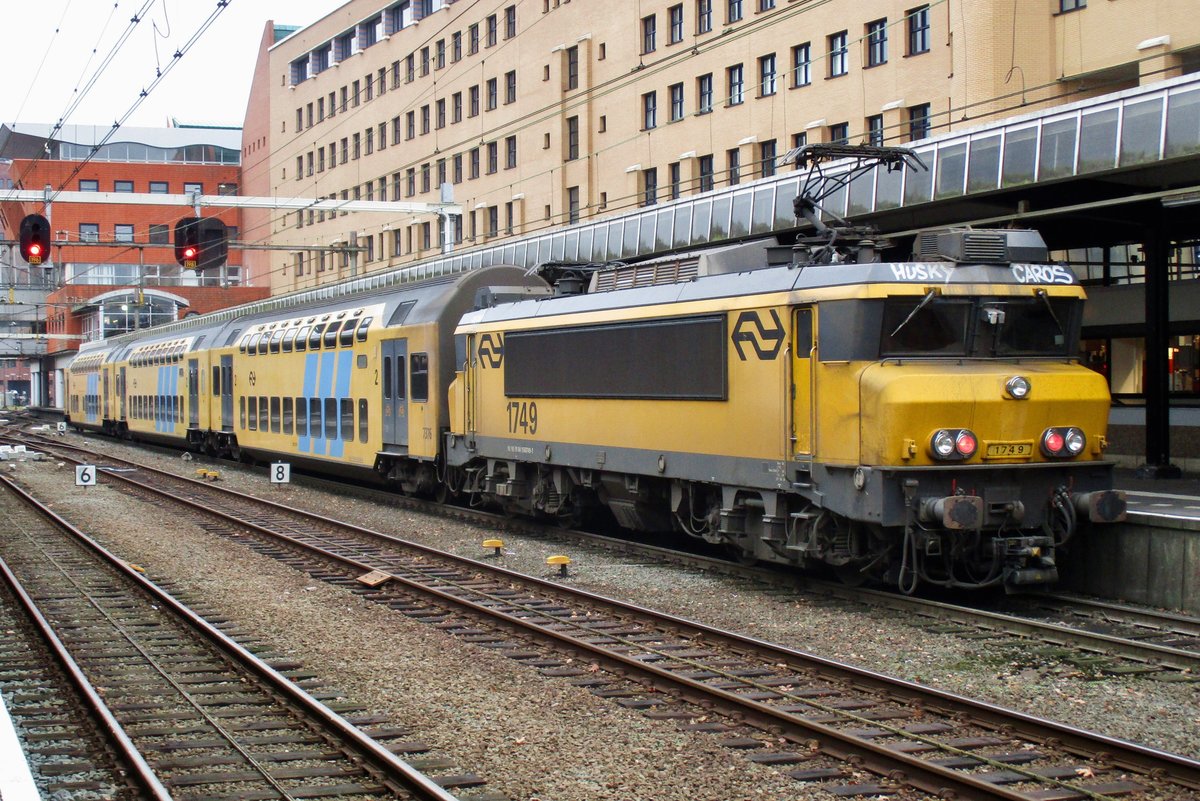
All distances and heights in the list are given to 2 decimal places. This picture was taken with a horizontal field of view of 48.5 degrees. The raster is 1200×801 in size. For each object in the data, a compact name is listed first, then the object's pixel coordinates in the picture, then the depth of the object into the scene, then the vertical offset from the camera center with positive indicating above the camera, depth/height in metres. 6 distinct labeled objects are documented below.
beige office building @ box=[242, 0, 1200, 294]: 33.84 +10.61
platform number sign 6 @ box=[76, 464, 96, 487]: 27.47 -1.49
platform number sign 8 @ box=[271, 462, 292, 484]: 27.94 -1.52
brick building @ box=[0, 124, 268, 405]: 87.75 +12.54
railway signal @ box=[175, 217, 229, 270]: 26.56 +3.23
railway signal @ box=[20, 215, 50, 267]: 25.39 +3.14
